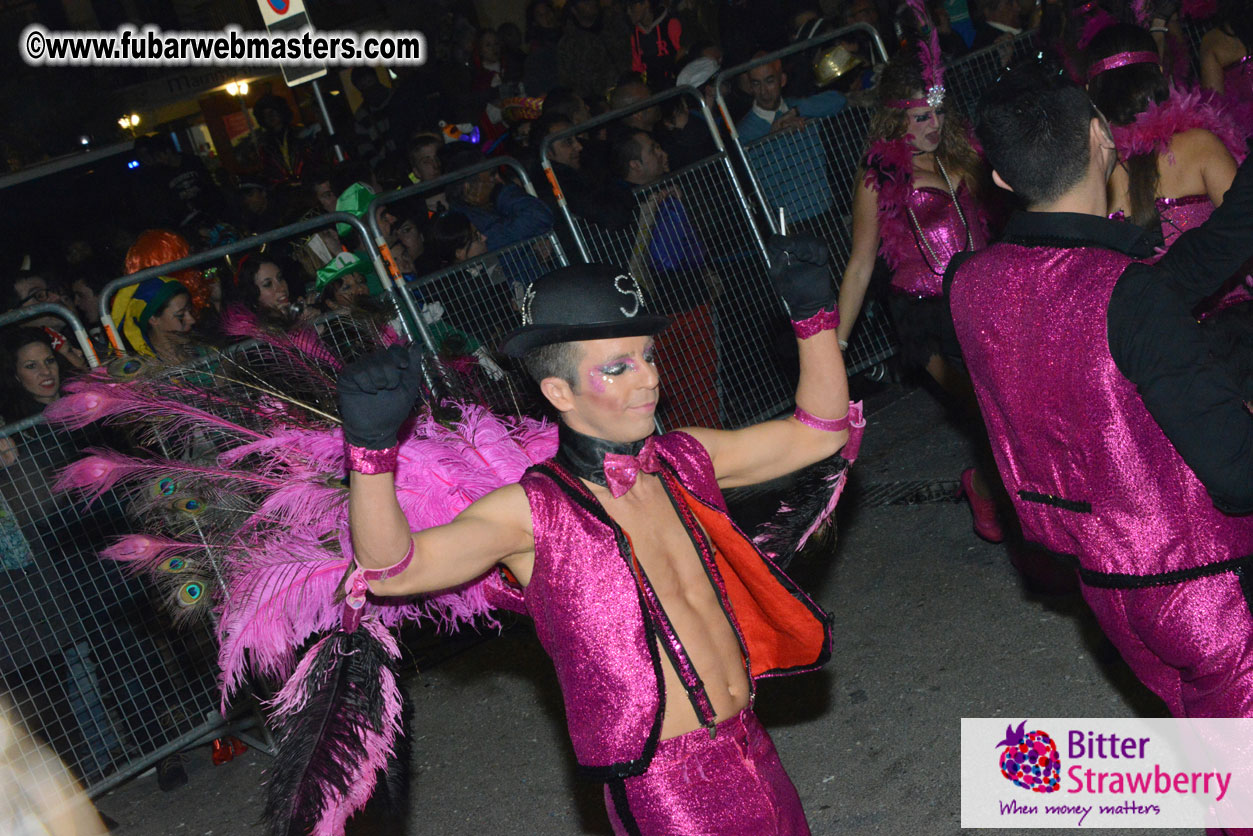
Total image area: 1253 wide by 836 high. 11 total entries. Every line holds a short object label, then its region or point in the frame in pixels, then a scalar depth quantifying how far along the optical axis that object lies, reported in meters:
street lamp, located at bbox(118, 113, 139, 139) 16.16
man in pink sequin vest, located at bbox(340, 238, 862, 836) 2.40
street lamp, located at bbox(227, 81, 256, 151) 16.34
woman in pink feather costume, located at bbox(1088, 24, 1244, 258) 3.65
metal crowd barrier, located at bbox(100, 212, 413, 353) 5.05
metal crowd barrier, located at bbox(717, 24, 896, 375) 7.03
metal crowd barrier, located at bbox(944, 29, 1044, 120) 7.45
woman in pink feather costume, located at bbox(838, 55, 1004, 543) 4.83
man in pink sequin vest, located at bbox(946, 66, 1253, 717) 2.30
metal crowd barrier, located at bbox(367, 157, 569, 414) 5.72
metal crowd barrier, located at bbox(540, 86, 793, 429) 6.41
